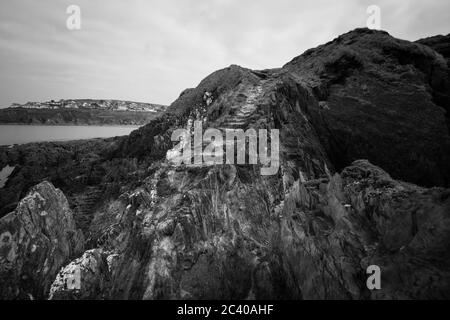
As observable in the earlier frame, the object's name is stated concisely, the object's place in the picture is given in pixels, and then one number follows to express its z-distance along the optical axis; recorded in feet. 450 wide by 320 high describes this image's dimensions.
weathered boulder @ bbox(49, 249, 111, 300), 35.88
